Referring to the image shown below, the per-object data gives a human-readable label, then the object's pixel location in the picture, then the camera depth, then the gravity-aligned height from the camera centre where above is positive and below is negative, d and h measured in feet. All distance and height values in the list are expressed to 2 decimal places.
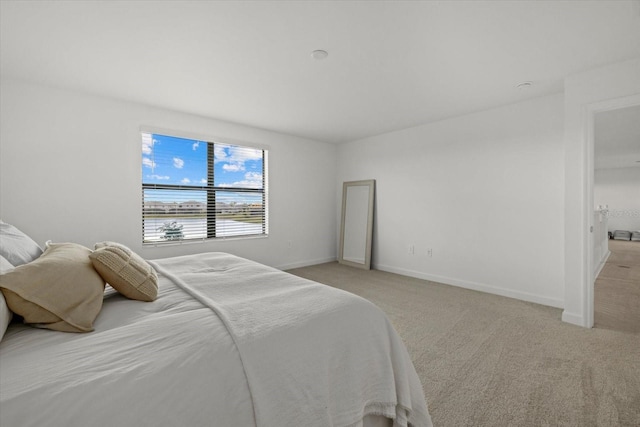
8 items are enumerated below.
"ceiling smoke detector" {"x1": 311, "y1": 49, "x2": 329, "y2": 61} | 7.75 +4.32
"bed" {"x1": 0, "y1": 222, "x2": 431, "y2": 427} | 2.57 -1.61
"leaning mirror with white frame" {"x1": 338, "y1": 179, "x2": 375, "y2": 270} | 17.02 -0.70
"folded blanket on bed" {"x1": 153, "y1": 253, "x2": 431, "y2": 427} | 3.30 -1.86
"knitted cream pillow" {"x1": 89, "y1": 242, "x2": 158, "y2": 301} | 4.49 -1.01
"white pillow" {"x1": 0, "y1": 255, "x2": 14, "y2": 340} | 3.18 -1.20
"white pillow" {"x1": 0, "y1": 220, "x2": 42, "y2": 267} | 4.50 -0.62
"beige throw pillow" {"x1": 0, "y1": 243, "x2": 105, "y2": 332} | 3.43 -1.05
